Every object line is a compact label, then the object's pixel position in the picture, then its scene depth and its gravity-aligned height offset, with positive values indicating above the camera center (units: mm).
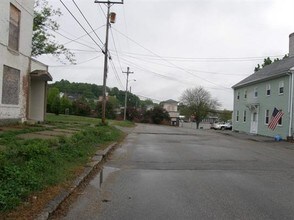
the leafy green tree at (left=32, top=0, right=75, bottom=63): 23937 +7505
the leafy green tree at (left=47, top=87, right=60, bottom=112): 42584 +2831
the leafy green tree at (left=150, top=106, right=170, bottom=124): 54819 +467
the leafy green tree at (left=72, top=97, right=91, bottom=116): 48789 +980
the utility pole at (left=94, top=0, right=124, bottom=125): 19288 +4381
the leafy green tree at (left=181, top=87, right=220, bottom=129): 57427 +3997
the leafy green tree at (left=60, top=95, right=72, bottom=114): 44906 +1545
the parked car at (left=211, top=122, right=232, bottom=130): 43355 -1147
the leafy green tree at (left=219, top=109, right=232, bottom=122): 73116 +1474
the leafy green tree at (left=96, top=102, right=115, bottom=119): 51475 +1020
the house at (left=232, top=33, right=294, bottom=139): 19492 +2191
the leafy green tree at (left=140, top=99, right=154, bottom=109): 102216 +6299
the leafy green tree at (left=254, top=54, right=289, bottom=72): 35300 +9041
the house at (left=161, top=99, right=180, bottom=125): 75872 +3608
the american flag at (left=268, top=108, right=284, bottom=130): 19190 +350
